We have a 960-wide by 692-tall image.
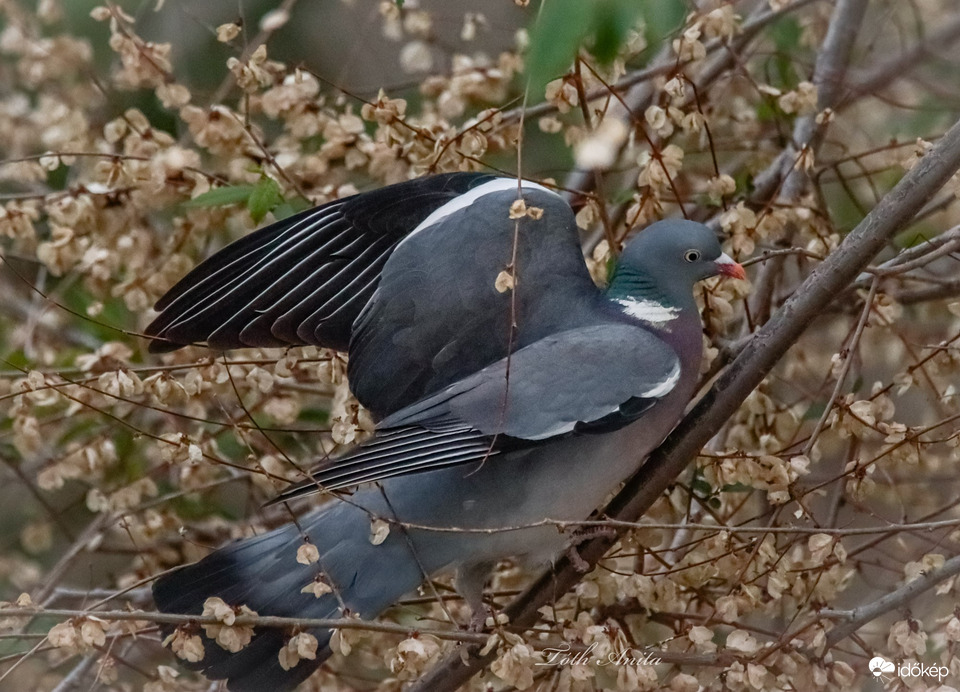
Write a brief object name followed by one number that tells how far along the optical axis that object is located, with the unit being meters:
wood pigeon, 4.82
